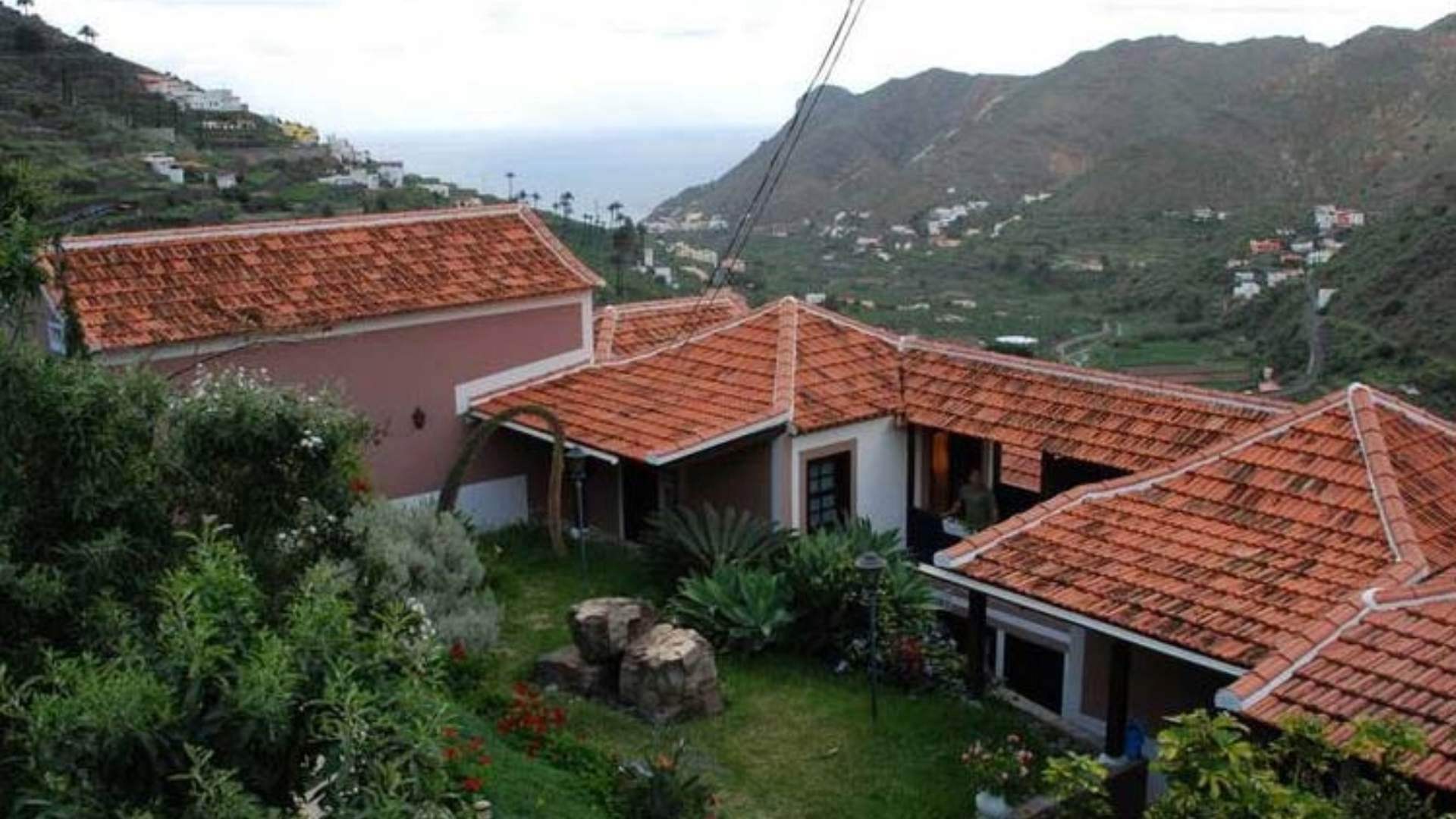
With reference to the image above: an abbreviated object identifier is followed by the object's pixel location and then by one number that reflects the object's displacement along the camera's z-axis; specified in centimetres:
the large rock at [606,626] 1180
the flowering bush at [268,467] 667
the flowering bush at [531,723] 1016
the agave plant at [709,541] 1402
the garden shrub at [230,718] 434
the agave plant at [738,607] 1297
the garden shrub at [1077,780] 748
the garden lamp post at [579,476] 1514
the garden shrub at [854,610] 1269
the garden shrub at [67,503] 560
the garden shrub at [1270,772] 631
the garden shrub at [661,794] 911
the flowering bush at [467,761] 808
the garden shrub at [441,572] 1183
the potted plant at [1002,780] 969
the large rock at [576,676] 1195
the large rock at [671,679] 1147
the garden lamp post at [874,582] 1100
